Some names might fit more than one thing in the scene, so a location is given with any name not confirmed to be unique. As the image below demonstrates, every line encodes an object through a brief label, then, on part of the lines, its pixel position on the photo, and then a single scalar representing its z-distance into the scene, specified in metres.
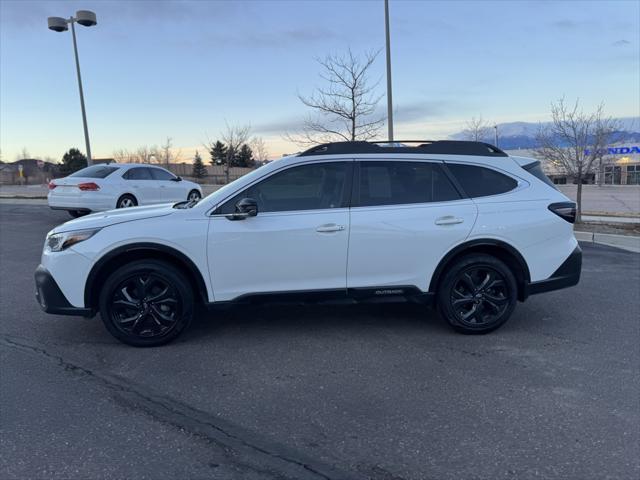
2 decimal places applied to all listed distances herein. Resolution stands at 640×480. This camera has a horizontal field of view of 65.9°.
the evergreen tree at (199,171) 58.32
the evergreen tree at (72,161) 60.84
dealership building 51.31
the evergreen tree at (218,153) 48.17
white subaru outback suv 4.30
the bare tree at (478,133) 28.17
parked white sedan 11.70
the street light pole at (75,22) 17.45
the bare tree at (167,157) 57.03
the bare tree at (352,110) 14.26
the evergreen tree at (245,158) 50.38
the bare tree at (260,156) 50.63
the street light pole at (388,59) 12.38
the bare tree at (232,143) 36.12
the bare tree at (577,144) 13.66
